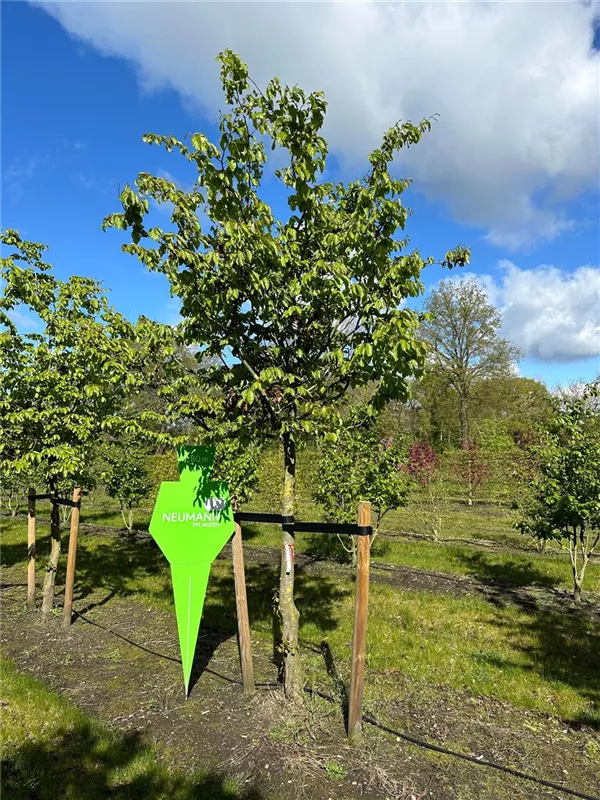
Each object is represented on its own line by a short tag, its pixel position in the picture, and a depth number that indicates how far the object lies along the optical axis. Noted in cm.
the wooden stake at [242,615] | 494
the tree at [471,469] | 2180
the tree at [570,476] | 784
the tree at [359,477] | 1027
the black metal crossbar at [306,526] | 409
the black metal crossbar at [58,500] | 714
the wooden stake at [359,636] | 404
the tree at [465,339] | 3152
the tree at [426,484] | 1502
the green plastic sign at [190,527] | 494
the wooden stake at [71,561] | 700
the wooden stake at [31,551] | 787
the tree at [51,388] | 664
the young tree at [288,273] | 399
